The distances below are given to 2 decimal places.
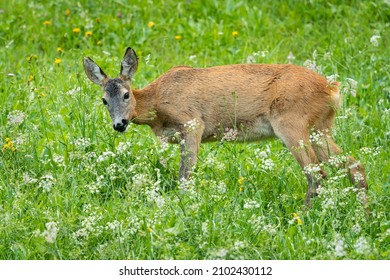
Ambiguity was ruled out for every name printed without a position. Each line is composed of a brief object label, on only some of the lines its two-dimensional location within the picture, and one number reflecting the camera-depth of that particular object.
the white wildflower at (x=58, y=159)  16.34
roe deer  17.25
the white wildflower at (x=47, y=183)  15.33
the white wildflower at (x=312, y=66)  19.44
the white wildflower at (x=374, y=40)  19.47
